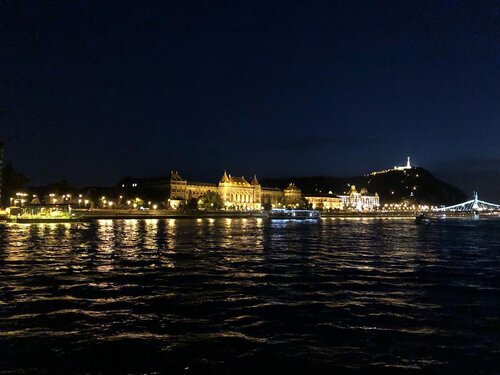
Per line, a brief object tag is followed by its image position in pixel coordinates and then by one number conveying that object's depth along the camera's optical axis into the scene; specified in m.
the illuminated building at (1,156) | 120.49
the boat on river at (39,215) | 81.02
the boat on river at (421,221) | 108.43
